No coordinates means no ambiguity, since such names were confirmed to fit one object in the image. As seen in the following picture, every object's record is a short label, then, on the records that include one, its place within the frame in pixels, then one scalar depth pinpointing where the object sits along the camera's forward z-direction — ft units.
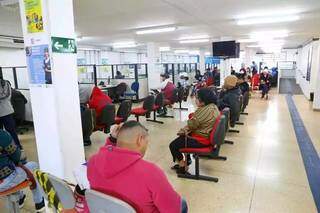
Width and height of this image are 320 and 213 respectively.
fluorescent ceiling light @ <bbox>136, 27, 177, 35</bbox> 23.17
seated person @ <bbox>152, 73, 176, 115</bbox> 22.54
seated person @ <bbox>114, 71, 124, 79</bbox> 34.09
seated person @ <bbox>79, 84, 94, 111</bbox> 13.93
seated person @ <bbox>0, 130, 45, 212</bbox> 6.41
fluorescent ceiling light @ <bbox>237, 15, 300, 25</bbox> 18.48
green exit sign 6.59
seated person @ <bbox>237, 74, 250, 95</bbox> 20.06
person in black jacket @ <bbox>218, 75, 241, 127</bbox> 14.76
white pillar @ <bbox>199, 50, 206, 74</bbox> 52.75
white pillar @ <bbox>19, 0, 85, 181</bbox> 6.58
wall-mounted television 27.02
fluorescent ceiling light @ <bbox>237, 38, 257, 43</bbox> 36.47
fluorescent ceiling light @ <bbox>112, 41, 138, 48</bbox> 37.62
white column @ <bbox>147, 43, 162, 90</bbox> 33.27
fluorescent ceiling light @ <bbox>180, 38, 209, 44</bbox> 35.83
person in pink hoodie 4.15
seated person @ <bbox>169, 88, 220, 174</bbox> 9.80
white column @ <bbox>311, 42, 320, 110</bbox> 22.85
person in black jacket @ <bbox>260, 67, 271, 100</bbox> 31.53
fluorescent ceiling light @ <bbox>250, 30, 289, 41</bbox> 28.19
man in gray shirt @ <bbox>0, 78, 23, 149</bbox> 12.91
